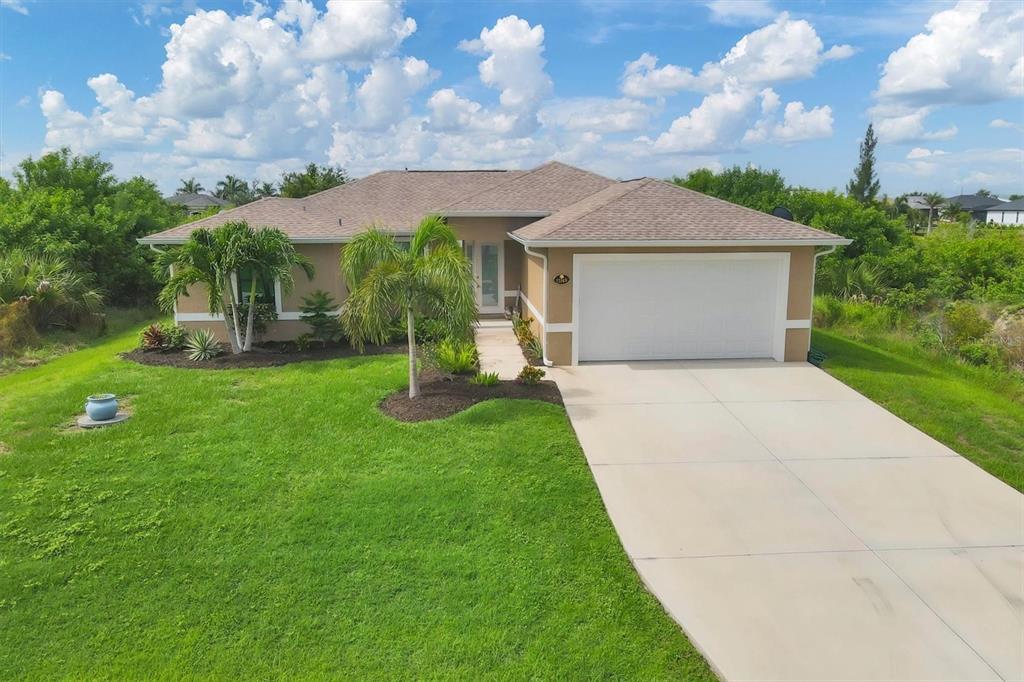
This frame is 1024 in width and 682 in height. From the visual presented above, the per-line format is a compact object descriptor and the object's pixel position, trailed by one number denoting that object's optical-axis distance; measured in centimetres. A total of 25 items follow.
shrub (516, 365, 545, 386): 1137
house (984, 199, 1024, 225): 7838
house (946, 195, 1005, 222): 8725
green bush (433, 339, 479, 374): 1203
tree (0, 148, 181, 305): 1991
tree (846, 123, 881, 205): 6706
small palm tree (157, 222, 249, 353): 1339
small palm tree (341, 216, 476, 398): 1015
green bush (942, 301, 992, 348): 1603
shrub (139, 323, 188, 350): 1475
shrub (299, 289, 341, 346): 1541
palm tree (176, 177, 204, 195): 9275
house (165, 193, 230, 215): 6725
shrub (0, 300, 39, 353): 1579
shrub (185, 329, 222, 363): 1398
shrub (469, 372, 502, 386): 1124
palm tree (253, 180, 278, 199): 7625
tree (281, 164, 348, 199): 4225
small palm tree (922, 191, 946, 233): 8338
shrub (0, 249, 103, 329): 1722
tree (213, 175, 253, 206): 8022
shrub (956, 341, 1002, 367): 1473
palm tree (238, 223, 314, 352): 1360
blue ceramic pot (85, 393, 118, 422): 973
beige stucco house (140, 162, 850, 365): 1286
